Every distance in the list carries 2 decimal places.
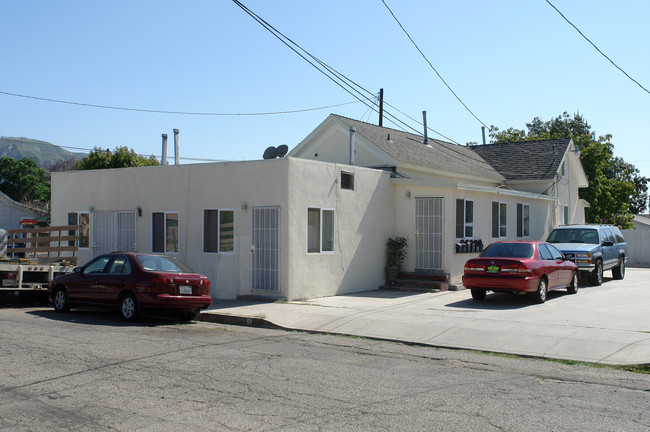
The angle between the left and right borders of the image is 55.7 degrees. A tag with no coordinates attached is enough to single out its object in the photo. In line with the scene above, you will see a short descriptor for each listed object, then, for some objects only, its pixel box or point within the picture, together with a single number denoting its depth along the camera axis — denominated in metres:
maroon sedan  12.59
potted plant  18.95
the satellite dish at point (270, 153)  18.42
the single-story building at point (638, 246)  31.02
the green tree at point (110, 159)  33.69
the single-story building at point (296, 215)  16.06
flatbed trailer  14.70
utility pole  35.03
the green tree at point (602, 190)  39.53
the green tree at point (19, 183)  51.03
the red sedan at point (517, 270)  14.42
